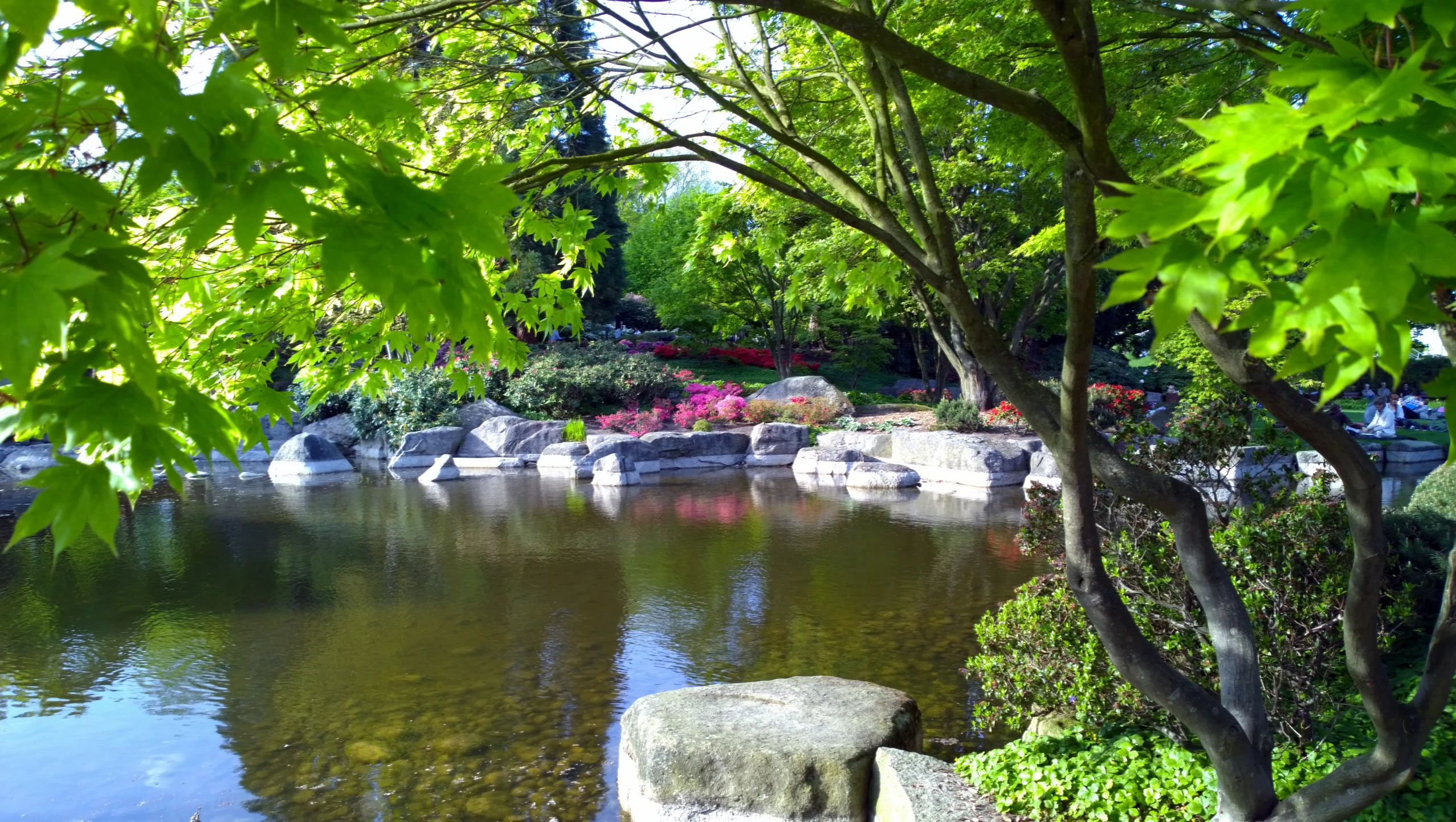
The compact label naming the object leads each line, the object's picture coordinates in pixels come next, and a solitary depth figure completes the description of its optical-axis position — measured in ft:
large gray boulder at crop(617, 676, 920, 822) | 14.76
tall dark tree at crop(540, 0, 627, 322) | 110.42
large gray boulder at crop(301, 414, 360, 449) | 79.82
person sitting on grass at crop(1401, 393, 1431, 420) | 86.69
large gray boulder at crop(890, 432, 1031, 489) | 56.03
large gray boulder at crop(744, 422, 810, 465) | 68.03
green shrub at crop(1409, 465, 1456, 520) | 20.24
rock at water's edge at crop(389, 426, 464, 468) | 68.59
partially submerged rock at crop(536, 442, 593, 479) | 63.46
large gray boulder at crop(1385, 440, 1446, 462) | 63.10
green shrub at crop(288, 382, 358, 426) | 82.99
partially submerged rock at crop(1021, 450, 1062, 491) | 52.44
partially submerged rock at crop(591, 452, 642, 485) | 59.16
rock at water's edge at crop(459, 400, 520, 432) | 76.43
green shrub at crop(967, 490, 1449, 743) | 14.60
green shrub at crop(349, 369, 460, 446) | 75.66
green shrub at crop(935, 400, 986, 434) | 69.05
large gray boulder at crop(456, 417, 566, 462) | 69.72
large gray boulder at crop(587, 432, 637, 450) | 65.51
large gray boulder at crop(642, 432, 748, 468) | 66.59
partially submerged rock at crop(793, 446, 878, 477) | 60.75
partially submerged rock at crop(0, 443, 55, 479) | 62.18
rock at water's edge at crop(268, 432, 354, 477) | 65.87
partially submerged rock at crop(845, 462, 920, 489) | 56.44
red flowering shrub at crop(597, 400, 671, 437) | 76.69
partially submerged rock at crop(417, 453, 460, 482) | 62.85
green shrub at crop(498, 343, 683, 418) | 82.69
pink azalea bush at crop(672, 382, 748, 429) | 78.18
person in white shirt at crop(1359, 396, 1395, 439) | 71.46
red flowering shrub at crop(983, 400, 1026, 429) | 67.87
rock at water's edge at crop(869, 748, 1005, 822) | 13.07
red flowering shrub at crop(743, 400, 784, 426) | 78.23
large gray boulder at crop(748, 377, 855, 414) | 82.79
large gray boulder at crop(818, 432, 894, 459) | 64.64
